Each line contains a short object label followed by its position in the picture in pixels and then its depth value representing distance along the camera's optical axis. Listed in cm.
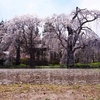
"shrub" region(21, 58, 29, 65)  1948
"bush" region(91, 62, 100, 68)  1710
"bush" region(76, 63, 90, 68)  1668
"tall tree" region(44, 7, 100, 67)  1696
